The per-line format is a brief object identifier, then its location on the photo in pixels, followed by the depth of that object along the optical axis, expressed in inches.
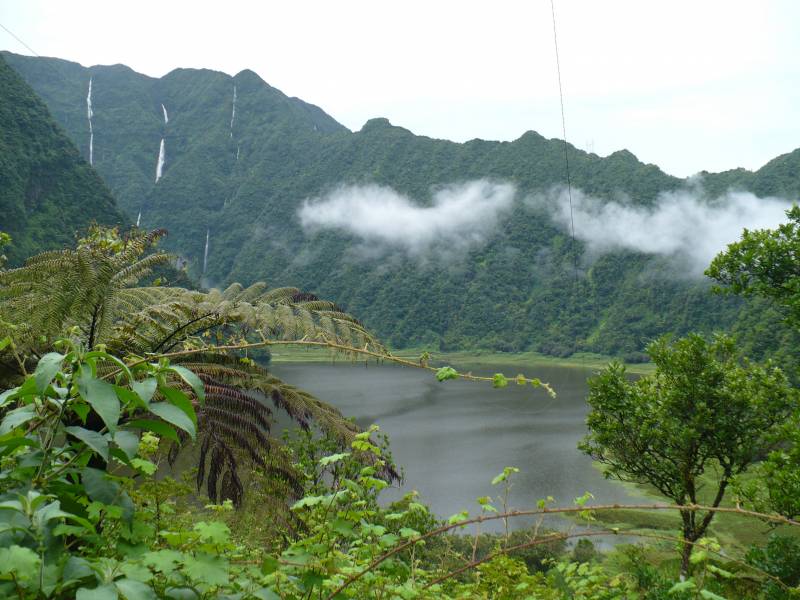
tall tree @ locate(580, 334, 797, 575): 367.9
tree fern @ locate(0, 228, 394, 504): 105.3
